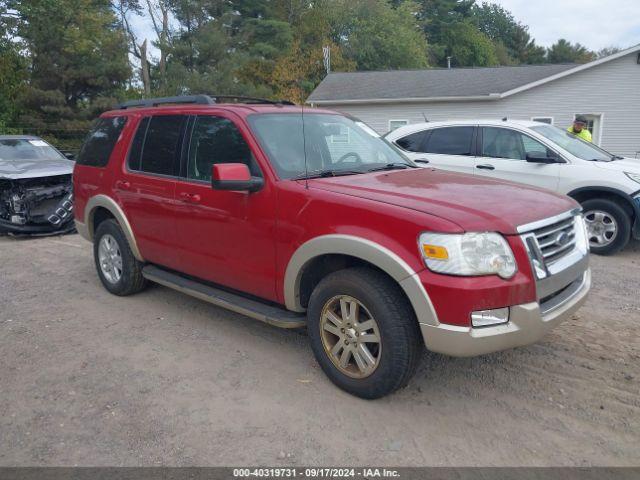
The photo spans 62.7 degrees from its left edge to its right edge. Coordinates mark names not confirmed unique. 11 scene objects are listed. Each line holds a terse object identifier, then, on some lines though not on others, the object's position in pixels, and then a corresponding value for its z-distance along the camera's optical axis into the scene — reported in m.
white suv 6.90
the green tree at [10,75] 26.02
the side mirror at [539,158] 7.28
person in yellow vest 9.57
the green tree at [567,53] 64.00
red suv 2.98
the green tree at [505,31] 70.62
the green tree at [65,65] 25.16
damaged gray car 8.76
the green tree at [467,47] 56.91
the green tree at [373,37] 44.34
